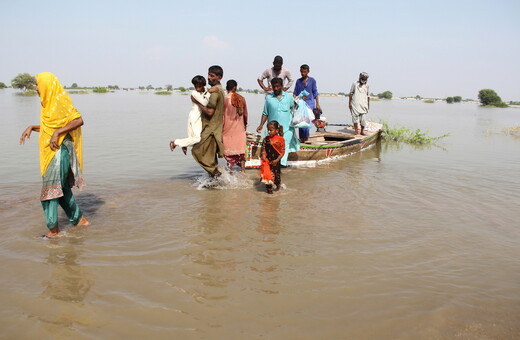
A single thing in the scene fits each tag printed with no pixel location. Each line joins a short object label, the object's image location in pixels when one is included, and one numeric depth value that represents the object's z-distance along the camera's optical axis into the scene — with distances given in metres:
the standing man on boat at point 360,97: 10.22
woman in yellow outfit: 3.52
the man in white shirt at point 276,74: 7.77
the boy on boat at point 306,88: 8.35
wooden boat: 7.26
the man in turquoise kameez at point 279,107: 6.40
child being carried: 5.48
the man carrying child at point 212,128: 5.52
